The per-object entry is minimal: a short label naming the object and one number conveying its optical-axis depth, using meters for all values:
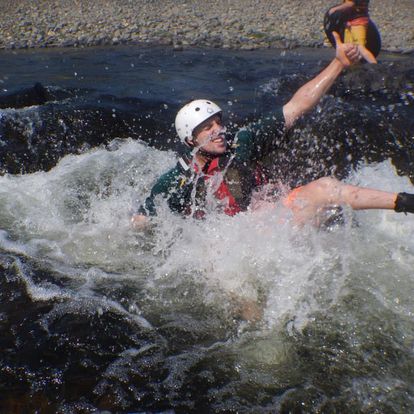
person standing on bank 10.05
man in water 5.05
